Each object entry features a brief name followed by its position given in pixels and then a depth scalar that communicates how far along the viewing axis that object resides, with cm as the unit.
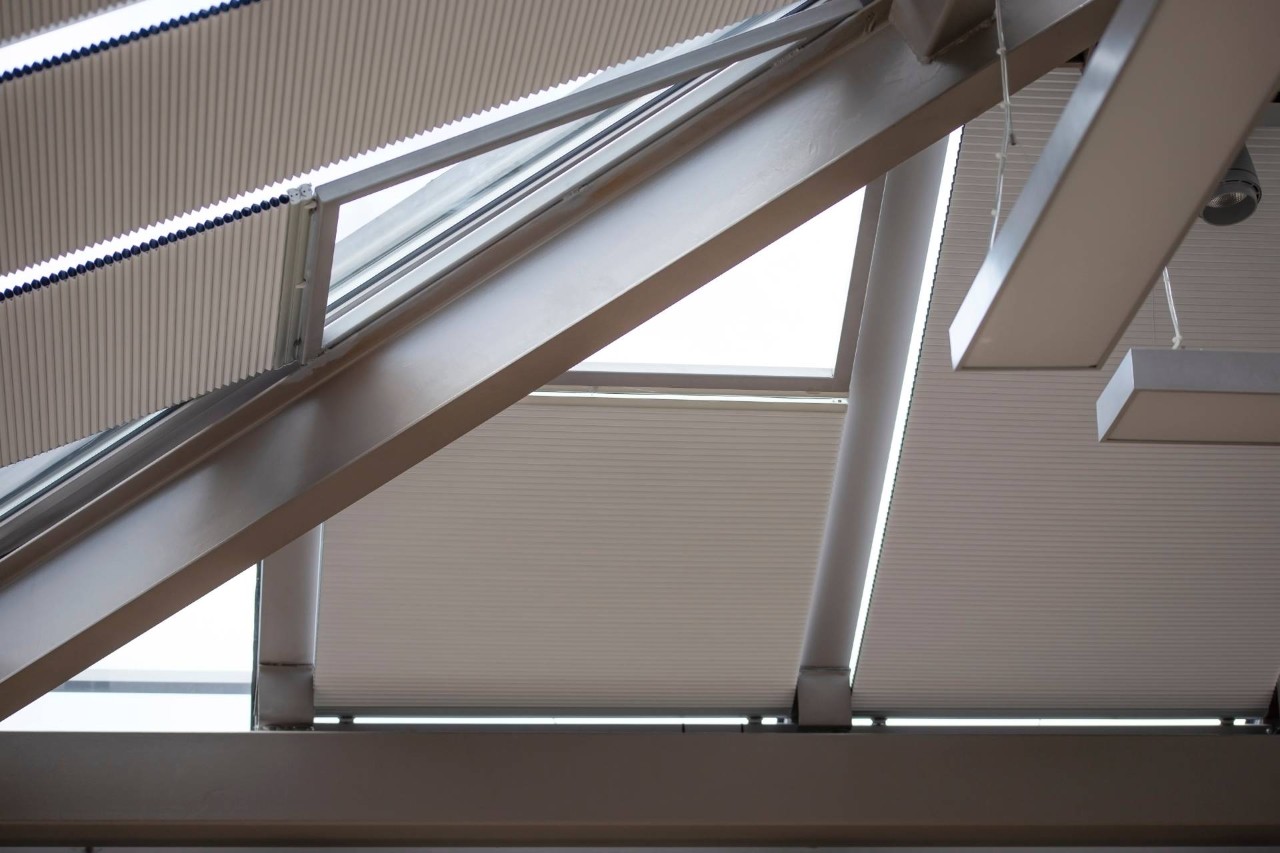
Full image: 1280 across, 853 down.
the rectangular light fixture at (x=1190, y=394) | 330
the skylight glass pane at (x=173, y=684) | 680
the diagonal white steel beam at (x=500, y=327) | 437
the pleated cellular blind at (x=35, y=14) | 322
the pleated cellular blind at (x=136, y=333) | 411
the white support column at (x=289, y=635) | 645
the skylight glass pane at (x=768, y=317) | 590
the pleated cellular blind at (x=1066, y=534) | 608
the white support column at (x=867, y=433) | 572
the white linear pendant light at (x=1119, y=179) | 254
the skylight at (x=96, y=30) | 354
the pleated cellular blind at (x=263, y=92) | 357
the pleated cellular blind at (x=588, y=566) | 637
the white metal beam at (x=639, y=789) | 658
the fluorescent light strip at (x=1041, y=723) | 761
